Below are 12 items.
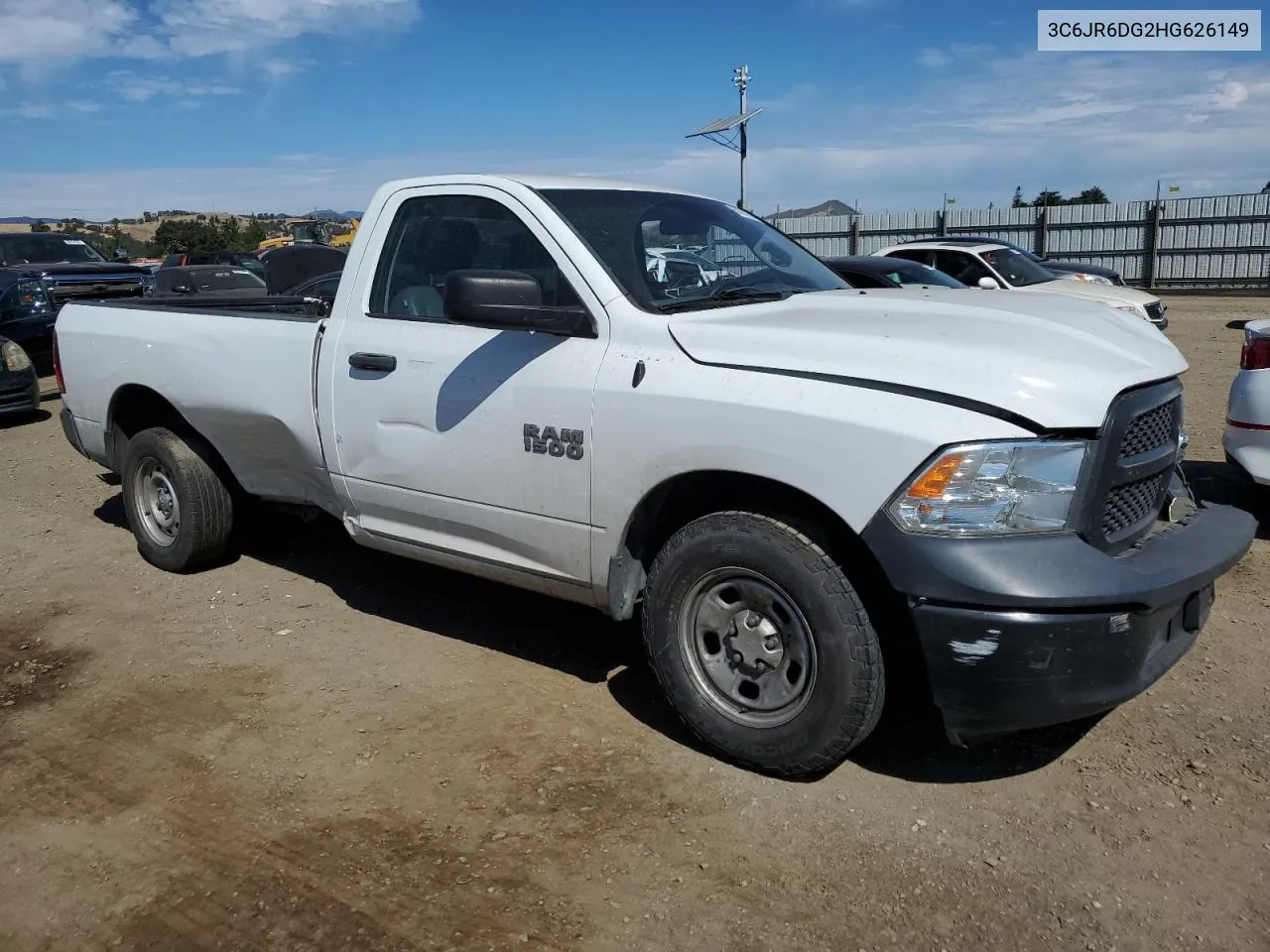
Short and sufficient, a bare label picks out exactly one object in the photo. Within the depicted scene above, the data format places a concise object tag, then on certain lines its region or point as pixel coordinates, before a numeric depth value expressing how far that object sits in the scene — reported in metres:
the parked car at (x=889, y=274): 11.23
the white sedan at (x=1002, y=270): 13.71
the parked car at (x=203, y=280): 16.72
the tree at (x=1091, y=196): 40.25
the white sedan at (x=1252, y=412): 5.66
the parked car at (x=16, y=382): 11.02
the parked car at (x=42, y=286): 14.09
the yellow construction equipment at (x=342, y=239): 32.33
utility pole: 33.72
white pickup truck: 3.05
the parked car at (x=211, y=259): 23.14
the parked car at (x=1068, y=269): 15.06
